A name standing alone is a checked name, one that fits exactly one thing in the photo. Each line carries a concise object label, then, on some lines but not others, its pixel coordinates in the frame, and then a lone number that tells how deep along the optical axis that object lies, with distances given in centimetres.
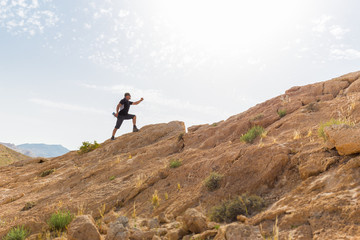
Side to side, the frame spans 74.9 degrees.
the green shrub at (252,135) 845
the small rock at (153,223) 506
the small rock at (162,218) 522
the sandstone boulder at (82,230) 450
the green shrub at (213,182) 585
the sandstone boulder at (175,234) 429
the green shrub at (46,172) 1383
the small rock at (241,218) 420
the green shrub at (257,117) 1096
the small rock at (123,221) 470
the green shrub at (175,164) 834
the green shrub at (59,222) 588
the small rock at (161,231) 456
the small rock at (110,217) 602
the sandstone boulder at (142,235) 445
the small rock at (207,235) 403
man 1509
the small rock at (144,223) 539
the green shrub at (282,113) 1047
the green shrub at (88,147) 1736
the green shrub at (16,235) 553
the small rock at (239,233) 354
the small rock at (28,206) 814
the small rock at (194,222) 429
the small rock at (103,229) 521
